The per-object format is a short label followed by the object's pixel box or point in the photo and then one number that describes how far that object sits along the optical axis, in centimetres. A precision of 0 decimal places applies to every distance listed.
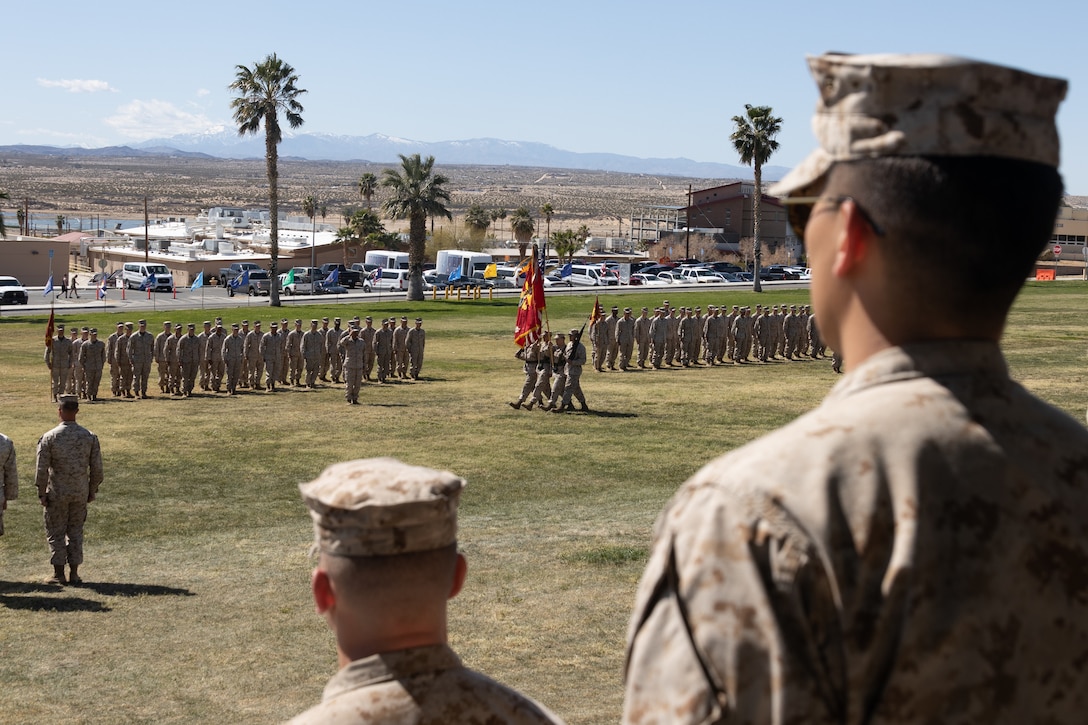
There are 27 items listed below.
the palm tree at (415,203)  5628
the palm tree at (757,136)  5831
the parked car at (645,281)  6669
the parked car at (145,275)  6281
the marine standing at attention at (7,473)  1218
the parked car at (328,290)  6128
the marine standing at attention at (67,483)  1202
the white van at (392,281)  6494
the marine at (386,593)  267
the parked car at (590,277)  6597
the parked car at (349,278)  6675
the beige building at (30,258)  6350
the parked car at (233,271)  6348
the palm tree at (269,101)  5162
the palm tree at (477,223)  8656
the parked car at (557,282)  6475
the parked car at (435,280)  6656
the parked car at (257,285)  6008
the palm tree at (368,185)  9844
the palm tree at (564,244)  7938
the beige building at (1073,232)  8956
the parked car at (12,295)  5244
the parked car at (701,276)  6781
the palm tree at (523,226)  7876
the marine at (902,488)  167
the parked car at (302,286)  6181
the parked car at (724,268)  7419
